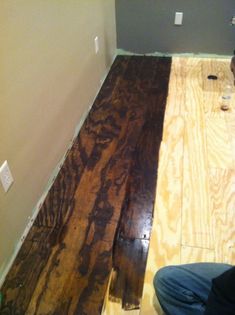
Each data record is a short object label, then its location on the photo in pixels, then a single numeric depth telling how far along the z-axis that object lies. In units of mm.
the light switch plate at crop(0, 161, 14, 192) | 1066
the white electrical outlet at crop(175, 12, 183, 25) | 2517
